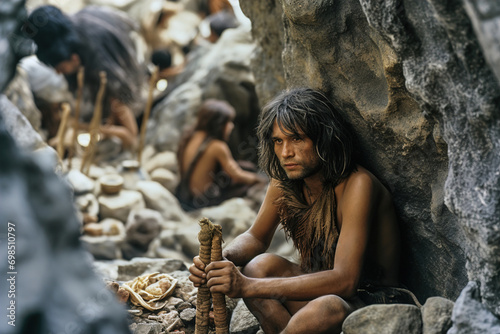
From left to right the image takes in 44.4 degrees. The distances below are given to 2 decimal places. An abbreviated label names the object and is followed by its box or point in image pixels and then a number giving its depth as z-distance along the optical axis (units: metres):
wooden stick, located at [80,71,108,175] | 6.94
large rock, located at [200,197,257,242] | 6.27
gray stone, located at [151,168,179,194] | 7.81
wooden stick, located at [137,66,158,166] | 7.71
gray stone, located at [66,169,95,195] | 6.39
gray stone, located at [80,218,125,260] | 5.65
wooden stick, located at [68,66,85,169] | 6.91
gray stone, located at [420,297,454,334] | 2.45
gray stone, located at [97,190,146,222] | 6.45
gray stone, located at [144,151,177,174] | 8.28
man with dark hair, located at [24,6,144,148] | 7.05
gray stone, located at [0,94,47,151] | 3.64
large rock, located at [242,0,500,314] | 2.14
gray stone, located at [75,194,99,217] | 6.23
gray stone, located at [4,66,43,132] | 5.64
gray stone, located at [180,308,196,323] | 3.45
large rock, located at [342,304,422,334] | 2.52
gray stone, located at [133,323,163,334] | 3.19
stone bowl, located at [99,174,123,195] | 6.62
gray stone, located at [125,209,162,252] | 6.09
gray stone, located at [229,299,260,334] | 3.28
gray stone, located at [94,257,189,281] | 4.27
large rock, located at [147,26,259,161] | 8.48
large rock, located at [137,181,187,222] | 6.82
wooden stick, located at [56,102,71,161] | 6.49
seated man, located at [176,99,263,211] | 7.10
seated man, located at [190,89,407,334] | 2.82
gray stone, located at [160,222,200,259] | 5.86
